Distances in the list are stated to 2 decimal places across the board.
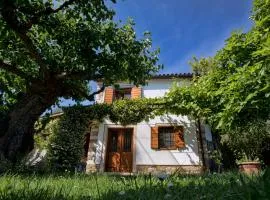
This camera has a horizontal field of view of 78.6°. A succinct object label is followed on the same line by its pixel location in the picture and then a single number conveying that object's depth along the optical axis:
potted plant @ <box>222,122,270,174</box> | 7.83
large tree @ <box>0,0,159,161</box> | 5.35
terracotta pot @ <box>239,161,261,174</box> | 6.33
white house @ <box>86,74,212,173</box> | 8.88
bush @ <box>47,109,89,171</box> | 7.85
